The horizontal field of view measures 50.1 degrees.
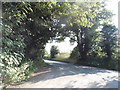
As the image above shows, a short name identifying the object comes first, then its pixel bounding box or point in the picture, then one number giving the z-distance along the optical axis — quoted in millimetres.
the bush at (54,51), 19969
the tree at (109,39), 11078
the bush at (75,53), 14887
